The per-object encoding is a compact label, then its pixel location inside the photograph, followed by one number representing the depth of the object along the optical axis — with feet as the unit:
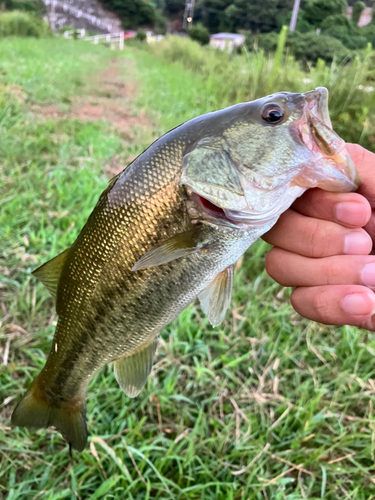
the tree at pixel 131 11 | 106.52
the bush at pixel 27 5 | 81.15
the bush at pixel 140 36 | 104.27
